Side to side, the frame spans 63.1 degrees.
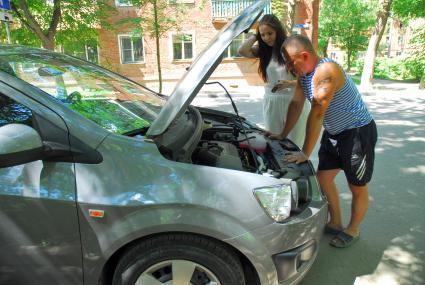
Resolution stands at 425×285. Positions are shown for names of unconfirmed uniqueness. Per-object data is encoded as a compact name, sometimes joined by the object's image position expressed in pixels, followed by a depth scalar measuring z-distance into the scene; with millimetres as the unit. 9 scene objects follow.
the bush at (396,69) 16973
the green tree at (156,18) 9822
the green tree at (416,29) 13838
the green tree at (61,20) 7871
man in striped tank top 2480
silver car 1722
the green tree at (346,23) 24219
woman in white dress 3211
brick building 17375
